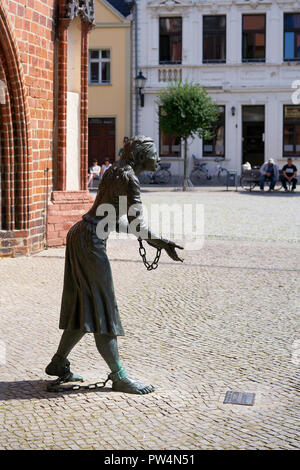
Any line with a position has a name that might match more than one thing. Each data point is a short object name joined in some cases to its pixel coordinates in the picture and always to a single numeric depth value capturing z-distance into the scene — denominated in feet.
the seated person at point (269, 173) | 91.15
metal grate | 16.16
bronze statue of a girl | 16.28
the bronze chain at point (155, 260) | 16.53
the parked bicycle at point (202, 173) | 108.68
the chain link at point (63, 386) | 16.83
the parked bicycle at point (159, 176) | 105.81
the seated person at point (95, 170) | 93.91
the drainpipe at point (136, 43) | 111.96
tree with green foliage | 90.43
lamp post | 104.63
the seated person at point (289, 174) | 90.12
